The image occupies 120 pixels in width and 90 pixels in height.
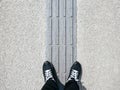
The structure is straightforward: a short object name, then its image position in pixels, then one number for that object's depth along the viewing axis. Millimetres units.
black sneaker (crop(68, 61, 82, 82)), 1995
